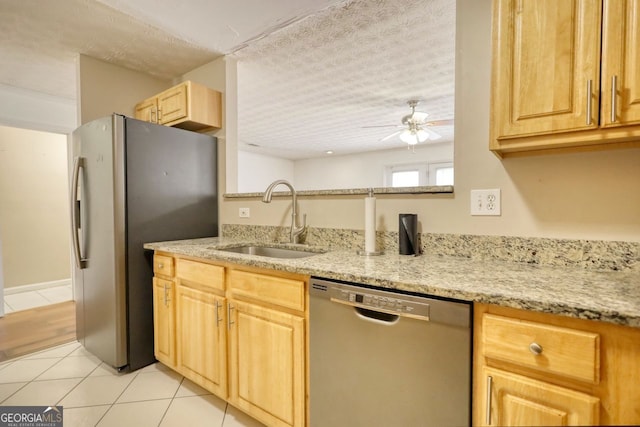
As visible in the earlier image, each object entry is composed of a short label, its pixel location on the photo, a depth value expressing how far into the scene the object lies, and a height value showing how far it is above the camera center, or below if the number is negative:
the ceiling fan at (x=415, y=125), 3.76 +1.03
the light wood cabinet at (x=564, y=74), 0.92 +0.43
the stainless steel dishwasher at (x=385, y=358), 0.91 -0.50
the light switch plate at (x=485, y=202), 1.36 +0.02
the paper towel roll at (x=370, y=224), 1.55 -0.09
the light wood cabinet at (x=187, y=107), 2.37 +0.79
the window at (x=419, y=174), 5.84 +0.65
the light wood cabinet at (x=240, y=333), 1.30 -0.63
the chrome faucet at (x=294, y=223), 1.96 -0.11
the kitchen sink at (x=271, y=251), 1.90 -0.29
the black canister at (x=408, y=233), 1.48 -0.13
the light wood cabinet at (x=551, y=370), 0.72 -0.41
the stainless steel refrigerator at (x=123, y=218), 1.95 -0.08
